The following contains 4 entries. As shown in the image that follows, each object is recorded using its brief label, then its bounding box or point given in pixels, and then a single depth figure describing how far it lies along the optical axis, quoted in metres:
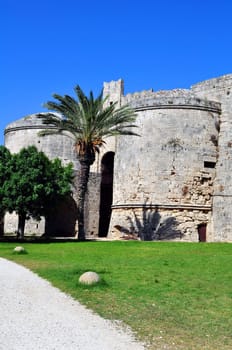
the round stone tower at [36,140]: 36.00
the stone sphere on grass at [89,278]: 10.51
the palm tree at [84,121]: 25.52
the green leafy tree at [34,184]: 26.14
